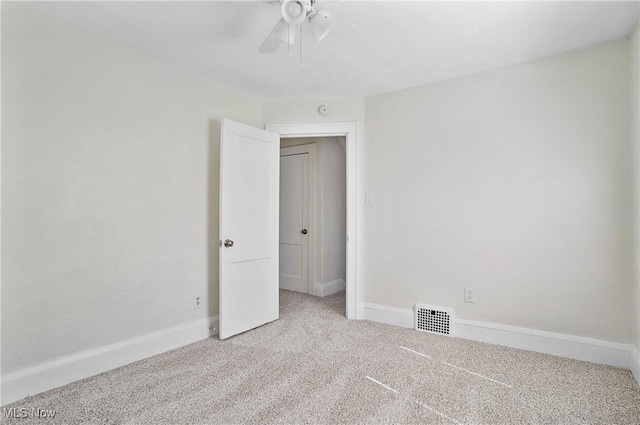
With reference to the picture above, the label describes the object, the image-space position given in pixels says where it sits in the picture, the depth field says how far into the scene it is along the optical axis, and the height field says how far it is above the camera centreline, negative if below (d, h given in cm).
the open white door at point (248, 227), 298 -13
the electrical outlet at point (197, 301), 297 -78
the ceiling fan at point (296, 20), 176 +105
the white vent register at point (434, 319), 303 -97
